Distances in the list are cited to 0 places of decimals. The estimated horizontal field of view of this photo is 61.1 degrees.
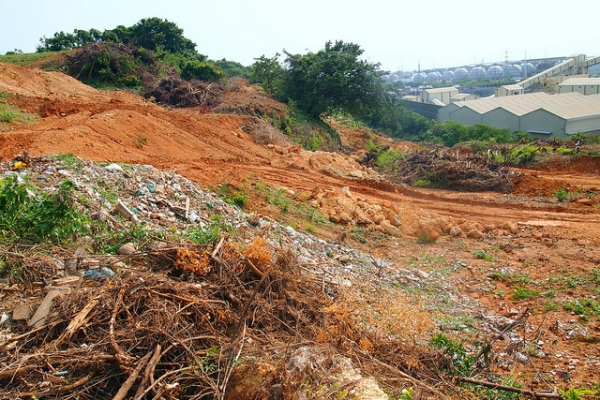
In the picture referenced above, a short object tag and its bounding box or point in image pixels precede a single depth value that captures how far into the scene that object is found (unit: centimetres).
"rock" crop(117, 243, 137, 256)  539
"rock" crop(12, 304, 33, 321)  420
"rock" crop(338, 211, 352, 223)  989
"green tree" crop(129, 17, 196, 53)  2800
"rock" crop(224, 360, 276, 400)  376
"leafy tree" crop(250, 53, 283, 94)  2389
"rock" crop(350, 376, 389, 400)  378
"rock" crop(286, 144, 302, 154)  1505
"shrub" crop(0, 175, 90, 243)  537
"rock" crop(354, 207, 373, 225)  1003
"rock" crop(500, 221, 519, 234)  1017
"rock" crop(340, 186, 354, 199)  1109
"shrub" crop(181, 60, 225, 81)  2364
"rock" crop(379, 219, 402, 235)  983
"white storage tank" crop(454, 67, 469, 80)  8096
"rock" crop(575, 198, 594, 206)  1180
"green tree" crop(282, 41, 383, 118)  2130
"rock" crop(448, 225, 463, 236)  1001
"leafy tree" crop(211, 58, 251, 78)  3733
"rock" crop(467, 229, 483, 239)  994
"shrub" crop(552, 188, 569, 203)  1238
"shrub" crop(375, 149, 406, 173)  1671
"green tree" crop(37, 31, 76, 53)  2843
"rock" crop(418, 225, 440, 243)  957
